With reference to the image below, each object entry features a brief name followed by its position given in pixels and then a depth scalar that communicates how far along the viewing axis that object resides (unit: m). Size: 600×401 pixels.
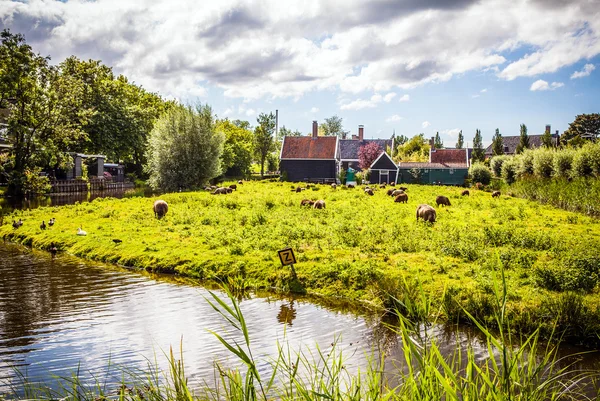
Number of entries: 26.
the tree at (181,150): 48.41
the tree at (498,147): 86.94
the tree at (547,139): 75.52
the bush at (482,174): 62.97
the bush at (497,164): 64.59
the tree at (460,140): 130.62
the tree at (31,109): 42.94
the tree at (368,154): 81.38
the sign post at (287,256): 14.55
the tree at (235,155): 77.81
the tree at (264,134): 85.54
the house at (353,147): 87.81
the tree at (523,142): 83.96
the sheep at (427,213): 23.28
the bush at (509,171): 48.84
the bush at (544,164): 38.69
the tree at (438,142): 126.65
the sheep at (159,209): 26.36
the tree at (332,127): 154.00
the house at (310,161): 72.38
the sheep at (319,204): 29.11
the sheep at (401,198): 33.85
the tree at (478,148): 92.12
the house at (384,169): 68.31
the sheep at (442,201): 31.69
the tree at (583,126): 95.31
